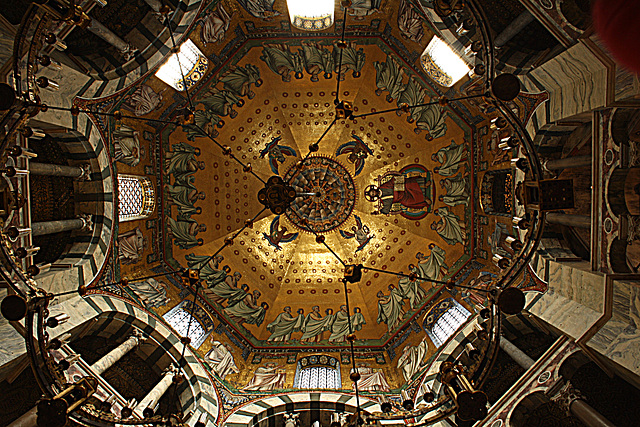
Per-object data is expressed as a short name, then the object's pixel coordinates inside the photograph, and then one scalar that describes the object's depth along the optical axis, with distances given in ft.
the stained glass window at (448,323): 35.65
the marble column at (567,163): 23.92
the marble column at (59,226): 26.02
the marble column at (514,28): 25.00
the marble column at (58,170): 25.94
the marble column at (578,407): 22.29
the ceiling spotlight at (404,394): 34.65
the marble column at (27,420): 23.00
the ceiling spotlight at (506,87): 18.15
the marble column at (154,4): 28.36
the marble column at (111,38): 26.45
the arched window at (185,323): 36.96
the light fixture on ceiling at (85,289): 18.39
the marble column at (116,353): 29.01
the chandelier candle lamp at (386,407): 21.24
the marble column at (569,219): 24.06
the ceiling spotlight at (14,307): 18.94
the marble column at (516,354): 28.02
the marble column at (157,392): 29.99
